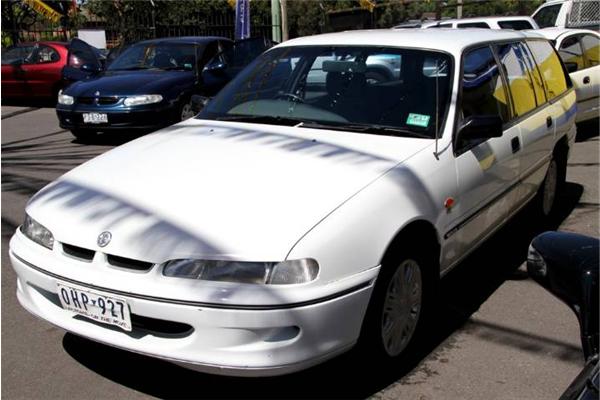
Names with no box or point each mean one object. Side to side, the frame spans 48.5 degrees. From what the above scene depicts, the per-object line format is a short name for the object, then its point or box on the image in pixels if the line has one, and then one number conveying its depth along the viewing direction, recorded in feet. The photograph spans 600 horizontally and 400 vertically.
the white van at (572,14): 51.15
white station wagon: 8.65
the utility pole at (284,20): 54.11
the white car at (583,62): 29.01
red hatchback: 45.80
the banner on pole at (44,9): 63.00
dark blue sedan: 29.30
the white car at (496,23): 48.24
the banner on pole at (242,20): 50.16
